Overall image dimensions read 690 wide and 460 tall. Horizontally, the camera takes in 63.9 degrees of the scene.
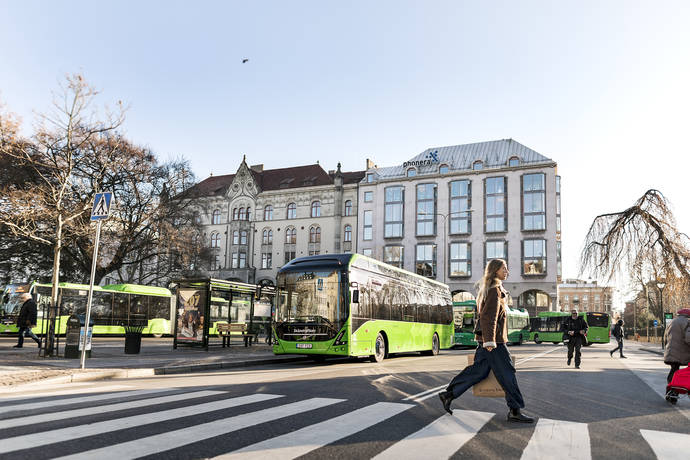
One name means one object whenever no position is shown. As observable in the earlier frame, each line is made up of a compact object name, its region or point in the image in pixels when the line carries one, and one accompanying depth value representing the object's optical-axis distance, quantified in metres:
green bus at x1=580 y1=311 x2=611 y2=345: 41.88
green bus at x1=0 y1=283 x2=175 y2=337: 27.89
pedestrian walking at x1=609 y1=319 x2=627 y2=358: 23.52
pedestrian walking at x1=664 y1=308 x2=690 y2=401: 8.64
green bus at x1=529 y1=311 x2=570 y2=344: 42.88
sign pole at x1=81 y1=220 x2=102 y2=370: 11.21
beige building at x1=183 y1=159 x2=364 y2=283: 68.50
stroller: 7.89
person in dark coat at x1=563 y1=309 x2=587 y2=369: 15.35
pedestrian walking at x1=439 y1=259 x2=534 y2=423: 6.11
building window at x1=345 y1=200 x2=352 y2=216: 69.06
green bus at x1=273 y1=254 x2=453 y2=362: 14.98
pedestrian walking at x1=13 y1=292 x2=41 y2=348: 17.22
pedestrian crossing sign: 11.89
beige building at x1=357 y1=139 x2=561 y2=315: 59.94
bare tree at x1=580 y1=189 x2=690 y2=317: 16.66
